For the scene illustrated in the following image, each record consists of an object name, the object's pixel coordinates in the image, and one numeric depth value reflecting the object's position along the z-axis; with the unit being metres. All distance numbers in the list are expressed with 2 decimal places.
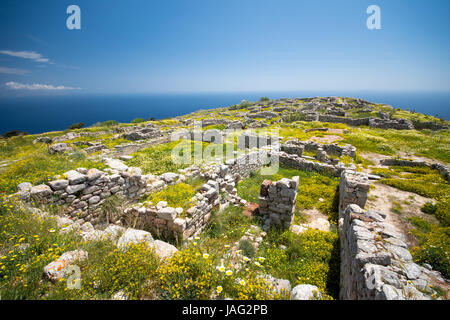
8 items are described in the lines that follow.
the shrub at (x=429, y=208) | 9.60
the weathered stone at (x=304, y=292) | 4.21
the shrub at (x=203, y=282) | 3.86
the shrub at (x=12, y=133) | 44.75
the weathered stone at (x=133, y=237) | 5.14
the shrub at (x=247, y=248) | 6.45
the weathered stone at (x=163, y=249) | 5.13
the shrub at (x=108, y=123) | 52.38
